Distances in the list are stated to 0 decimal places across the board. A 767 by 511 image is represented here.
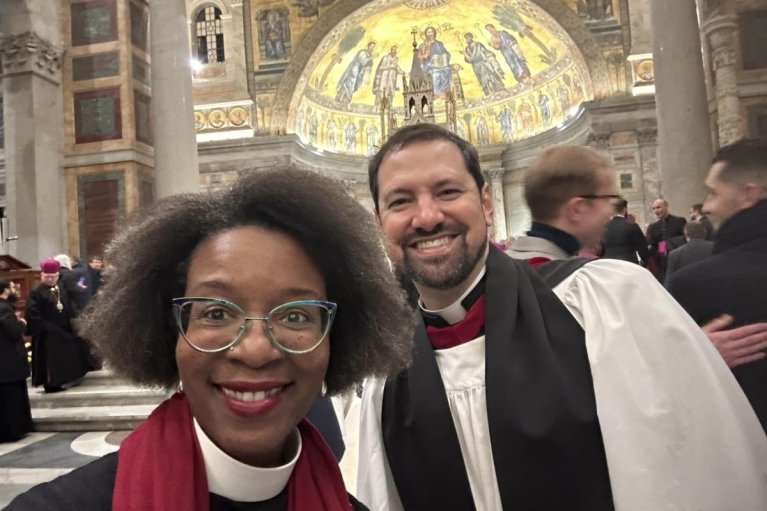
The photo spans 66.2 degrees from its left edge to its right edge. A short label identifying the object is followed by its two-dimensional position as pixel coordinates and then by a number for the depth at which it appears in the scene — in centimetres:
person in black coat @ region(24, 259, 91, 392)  683
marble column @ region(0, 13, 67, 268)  1054
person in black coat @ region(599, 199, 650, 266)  567
